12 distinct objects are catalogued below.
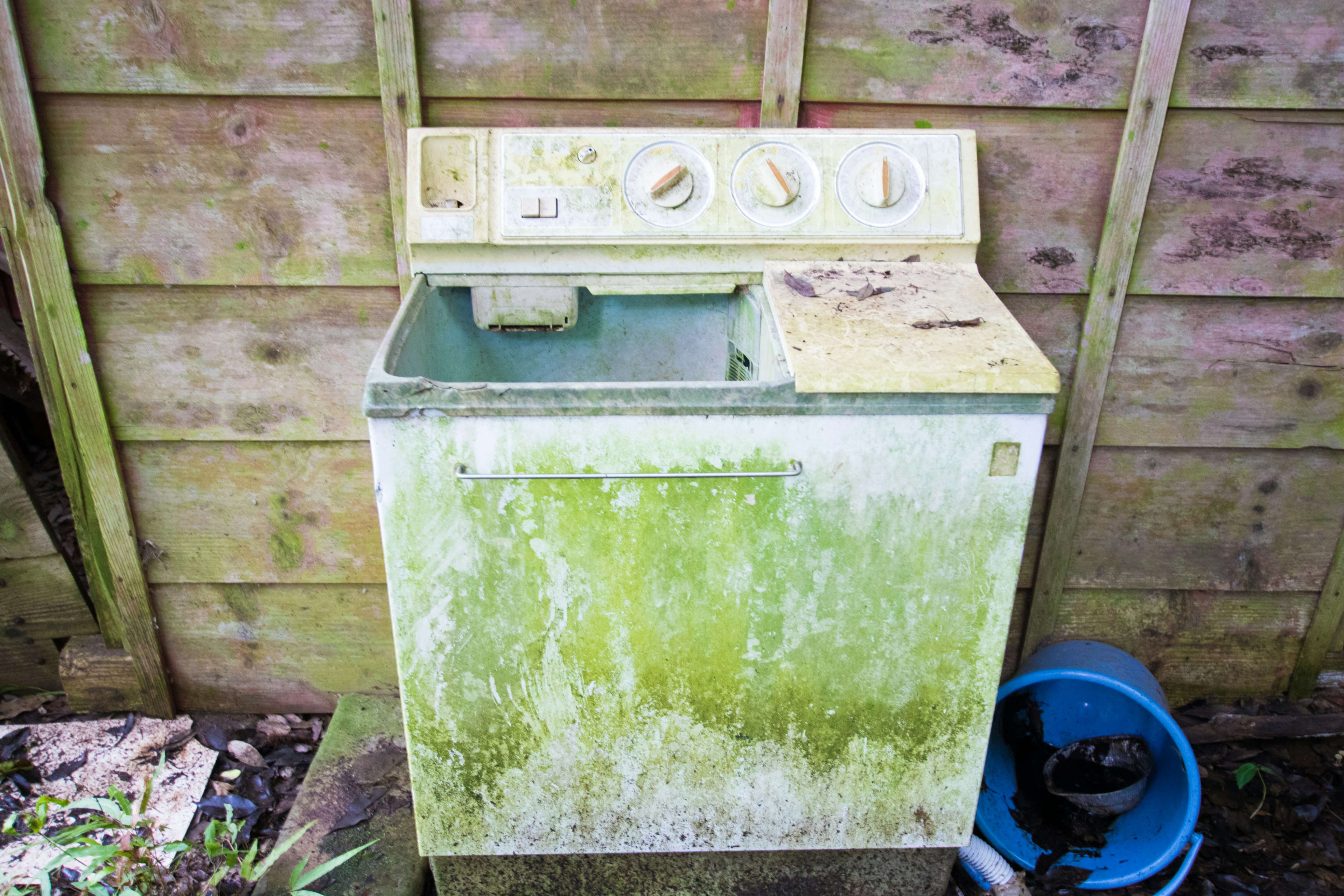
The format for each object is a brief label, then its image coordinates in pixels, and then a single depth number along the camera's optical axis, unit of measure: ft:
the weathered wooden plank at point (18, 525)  6.28
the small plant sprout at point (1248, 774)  6.38
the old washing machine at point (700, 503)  3.71
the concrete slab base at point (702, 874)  4.90
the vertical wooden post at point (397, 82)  4.85
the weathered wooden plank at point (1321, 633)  6.62
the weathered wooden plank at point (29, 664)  6.82
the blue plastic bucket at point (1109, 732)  5.38
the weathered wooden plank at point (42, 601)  6.53
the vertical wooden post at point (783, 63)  4.95
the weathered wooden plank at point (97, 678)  6.63
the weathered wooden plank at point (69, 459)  5.45
